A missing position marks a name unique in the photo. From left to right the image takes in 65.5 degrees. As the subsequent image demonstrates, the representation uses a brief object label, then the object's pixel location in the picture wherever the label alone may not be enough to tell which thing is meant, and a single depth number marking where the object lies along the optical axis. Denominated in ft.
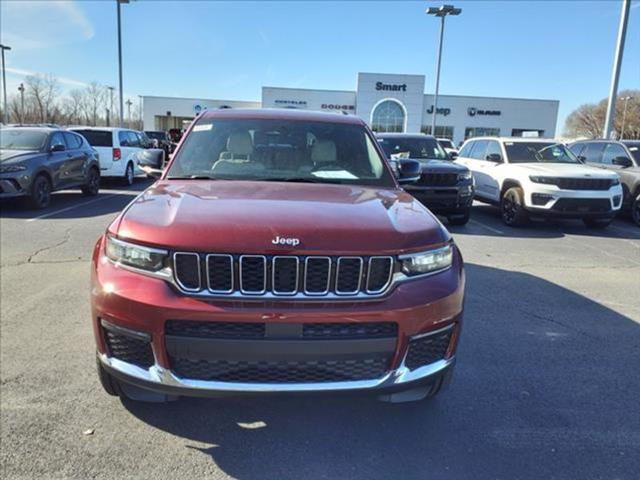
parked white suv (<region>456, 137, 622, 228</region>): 31.04
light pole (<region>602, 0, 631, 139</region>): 49.82
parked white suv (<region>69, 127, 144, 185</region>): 50.29
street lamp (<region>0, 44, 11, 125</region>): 133.90
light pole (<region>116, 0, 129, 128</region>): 92.99
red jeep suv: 7.48
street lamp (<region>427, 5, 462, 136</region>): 91.71
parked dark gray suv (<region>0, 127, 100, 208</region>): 32.45
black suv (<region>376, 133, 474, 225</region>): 31.19
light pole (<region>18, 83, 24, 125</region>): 189.48
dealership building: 186.50
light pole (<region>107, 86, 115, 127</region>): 247.91
